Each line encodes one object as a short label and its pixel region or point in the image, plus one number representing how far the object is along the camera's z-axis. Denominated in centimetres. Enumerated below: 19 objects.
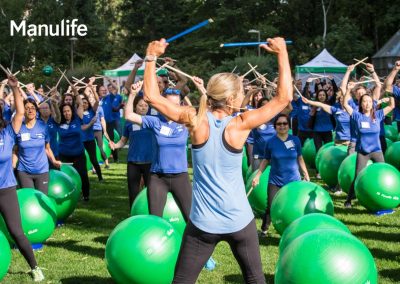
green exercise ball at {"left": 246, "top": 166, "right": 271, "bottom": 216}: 991
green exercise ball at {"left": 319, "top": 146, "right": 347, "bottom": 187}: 1280
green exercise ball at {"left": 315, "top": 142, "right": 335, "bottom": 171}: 1370
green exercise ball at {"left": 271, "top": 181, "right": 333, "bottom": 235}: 828
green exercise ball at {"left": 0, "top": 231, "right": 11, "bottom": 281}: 660
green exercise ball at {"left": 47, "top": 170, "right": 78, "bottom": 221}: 988
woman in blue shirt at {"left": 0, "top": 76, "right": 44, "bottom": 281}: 698
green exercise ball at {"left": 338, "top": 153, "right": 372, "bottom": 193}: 1163
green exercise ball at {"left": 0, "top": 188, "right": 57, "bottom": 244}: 834
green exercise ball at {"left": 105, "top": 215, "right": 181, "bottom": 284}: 638
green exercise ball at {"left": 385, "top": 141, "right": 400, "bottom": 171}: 1336
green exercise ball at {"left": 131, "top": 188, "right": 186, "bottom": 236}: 798
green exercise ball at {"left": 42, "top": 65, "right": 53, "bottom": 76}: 3232
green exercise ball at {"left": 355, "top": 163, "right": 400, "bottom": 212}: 1034
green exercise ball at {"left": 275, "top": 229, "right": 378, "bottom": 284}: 524
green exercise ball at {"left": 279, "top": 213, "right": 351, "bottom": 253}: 645
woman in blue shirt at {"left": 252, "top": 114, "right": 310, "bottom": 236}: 894
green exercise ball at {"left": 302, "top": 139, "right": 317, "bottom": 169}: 1574
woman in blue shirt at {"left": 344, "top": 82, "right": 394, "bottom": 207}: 1096
